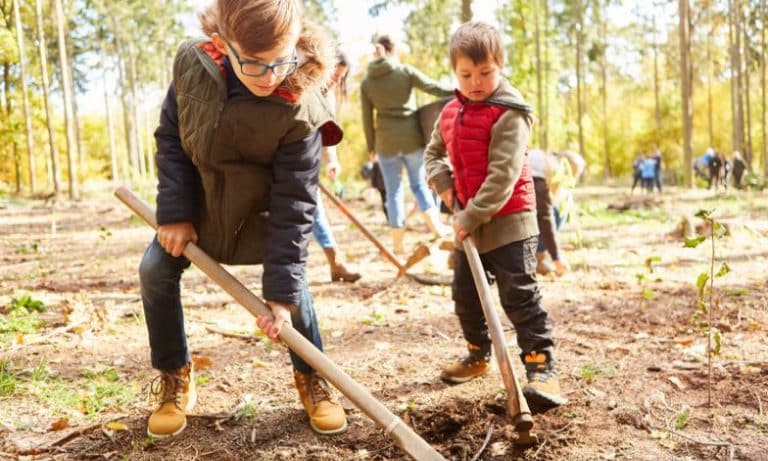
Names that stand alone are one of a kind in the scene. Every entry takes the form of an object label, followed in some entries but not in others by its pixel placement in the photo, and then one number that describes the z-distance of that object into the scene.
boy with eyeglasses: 2.05
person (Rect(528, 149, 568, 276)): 5.05
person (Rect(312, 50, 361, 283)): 4.58
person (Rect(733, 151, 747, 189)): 20.53
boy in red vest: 2.60
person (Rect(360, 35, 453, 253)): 5.68
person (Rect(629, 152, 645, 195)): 21.19
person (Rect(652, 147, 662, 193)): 20.77
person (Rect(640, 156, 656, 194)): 20.68
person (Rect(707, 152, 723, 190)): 21.12
